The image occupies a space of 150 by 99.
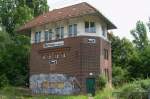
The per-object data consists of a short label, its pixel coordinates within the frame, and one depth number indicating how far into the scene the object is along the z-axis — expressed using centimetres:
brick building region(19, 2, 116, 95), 1707
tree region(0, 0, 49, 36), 2443
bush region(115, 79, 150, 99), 972
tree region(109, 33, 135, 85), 2402
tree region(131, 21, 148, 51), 3003
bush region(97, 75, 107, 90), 1693
